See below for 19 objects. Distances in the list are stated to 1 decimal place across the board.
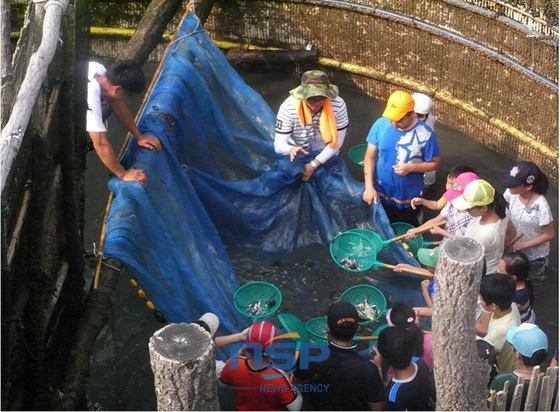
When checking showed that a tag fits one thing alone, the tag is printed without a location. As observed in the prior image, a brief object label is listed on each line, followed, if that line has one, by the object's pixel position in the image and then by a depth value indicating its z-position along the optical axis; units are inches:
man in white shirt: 229.1
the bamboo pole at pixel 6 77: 183.3
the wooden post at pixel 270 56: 382.0
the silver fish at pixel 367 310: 246.8
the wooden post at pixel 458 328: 143.0
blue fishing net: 225.3
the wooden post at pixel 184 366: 132.3
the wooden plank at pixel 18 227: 172.9
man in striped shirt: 262.8
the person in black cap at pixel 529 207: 239.9
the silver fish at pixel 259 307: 242.2
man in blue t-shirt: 259.2
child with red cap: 188.5
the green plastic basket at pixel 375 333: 231.7
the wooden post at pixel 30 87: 163.8
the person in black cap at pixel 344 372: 187.5
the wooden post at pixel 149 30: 310.3
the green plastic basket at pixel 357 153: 324.8
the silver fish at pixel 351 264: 255.9
